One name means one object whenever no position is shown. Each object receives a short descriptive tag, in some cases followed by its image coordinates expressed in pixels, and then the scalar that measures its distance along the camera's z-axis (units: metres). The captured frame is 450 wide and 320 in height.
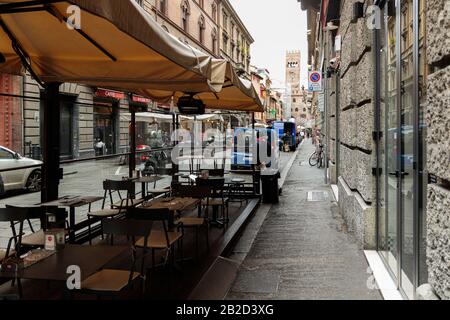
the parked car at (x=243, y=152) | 20.09
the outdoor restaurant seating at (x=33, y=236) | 4.93
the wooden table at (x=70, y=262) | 3.32
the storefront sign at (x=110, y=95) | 20.49
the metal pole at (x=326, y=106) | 17.31
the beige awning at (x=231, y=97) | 6.95
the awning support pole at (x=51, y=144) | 6.11
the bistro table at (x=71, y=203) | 5.89
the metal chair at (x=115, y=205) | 6.94
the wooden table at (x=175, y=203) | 6.56
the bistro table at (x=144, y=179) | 8.61
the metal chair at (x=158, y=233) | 4.80
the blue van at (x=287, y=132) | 43.12
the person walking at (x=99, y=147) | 8.68
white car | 7.33
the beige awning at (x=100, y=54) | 4.05
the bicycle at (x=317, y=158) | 22.09
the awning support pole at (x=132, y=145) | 9.41
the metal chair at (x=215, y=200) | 8.07
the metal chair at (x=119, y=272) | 3.82
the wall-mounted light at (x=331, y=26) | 11.67
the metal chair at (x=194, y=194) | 6.47
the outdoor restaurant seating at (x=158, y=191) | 9.45
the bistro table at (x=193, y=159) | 13.40
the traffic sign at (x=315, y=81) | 16.95
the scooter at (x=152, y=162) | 10.30
